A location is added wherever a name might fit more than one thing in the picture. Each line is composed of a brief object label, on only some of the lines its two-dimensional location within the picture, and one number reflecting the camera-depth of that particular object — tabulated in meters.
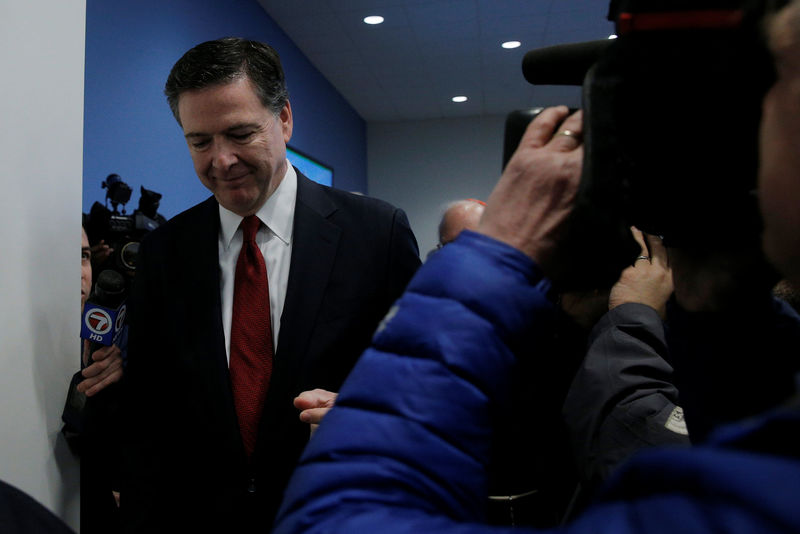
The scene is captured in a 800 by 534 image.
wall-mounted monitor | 4.54
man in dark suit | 1.09
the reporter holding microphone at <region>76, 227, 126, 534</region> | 1.14
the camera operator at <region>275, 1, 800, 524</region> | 0.27
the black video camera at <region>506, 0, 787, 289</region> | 0.36
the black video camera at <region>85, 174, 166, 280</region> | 1.42
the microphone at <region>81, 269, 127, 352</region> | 1.15
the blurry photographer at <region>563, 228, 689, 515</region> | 0.79
